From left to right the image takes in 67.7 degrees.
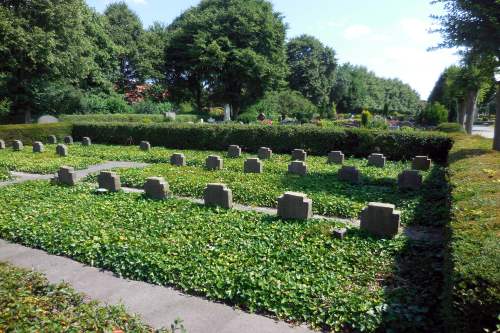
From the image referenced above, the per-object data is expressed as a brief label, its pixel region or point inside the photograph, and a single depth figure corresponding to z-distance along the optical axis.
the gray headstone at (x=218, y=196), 8.30
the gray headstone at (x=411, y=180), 9.86
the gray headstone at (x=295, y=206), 7.34
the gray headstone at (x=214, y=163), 13.00
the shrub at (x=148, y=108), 38.50
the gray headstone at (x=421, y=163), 12.87
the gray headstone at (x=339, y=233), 6.35
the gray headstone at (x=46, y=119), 26.78
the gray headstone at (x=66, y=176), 10.66
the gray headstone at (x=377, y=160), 13.72
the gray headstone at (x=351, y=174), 10.72
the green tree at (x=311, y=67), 57.72
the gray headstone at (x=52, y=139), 21.17
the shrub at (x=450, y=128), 20.19
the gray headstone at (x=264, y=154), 15.52
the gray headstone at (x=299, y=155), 14.80
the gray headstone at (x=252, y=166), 12.20
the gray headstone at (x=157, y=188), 9.14
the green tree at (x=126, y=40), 44.97
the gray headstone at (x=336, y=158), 14.41
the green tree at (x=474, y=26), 9.97
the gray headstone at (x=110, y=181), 9.90
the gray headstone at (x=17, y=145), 18.71
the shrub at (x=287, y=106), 44.72
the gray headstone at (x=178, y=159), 14.06
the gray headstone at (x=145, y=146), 18.48
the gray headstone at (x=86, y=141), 20.45
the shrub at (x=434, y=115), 37.44
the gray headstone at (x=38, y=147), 17.78
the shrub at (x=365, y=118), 29.95
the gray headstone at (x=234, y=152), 16.00
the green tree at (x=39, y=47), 23.47
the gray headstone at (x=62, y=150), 16.47
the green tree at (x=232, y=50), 35.03
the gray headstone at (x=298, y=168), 11.84
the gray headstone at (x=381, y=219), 6.48
